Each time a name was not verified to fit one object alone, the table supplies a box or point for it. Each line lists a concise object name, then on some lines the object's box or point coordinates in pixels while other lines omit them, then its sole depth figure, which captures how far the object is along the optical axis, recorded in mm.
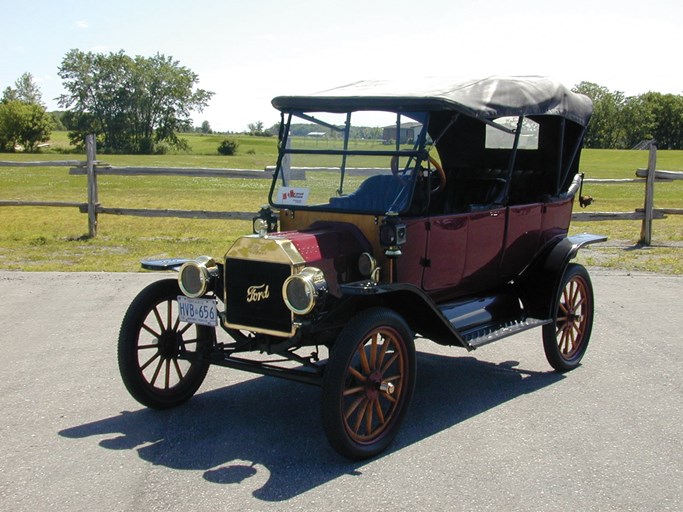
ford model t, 5102
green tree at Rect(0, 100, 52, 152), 76750
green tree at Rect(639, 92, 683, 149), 99875
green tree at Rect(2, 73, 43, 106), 116562
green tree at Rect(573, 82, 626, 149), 100750
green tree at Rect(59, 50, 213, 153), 80688
